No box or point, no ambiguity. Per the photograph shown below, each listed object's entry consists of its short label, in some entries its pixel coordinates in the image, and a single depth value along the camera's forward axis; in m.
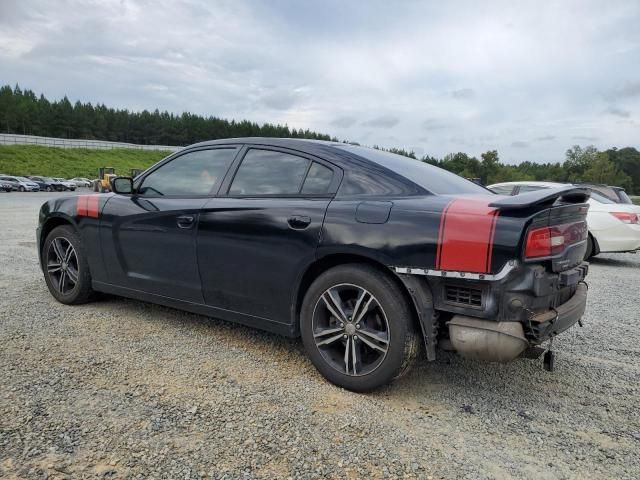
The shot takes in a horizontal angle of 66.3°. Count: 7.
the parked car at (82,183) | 53.67
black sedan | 2.51
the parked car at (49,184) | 44.84
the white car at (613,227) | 7.95
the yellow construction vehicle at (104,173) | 39.65
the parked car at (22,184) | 39.78
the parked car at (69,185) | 48.14
